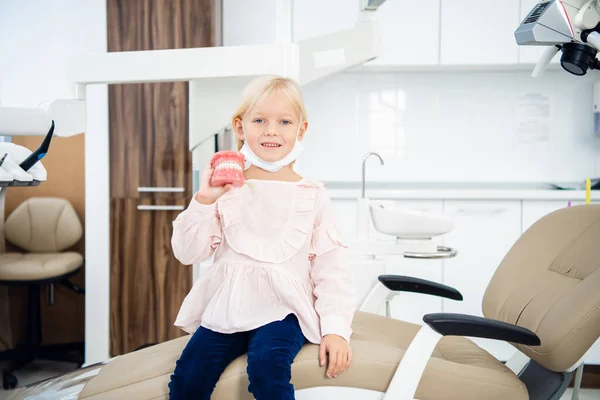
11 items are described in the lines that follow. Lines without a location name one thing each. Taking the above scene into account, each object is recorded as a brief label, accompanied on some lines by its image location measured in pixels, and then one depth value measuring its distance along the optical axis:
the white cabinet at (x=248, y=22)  3.38
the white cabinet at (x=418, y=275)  3.12
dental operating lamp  1.24
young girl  1.24
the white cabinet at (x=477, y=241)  3.11
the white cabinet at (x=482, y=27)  3.22
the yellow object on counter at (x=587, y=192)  2.63
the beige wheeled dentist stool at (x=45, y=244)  2.88
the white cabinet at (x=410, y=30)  3.23
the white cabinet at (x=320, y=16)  3.25
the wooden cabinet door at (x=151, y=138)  2.88
